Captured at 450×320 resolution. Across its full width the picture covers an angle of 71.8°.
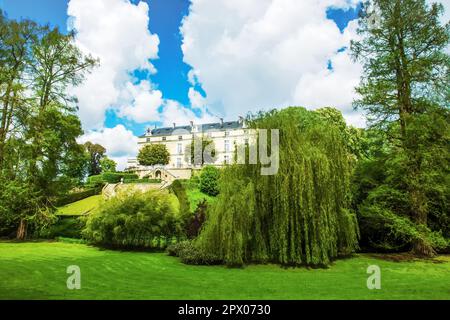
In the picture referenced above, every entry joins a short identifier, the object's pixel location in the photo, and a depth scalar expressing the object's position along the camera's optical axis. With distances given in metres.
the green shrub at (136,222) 18.59
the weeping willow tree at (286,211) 12.66
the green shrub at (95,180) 47.67
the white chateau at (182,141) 58.28
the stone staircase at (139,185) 42.06
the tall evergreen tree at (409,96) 15.28
